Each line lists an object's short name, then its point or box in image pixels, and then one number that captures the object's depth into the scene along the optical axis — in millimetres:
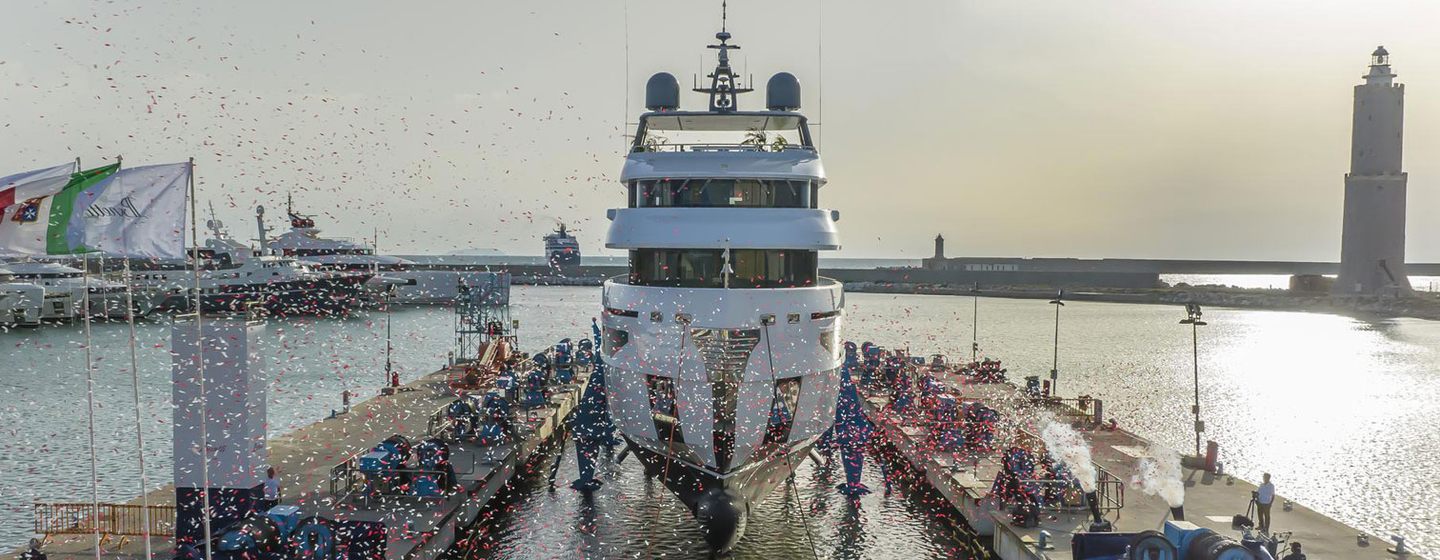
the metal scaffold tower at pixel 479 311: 56750
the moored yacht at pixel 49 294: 81312
